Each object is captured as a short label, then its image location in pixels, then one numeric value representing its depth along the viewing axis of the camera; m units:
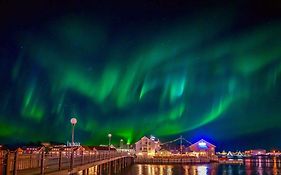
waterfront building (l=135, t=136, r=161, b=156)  115.65
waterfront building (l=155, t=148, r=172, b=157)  112.30
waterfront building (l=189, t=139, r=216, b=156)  117.14
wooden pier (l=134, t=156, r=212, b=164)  94.74
